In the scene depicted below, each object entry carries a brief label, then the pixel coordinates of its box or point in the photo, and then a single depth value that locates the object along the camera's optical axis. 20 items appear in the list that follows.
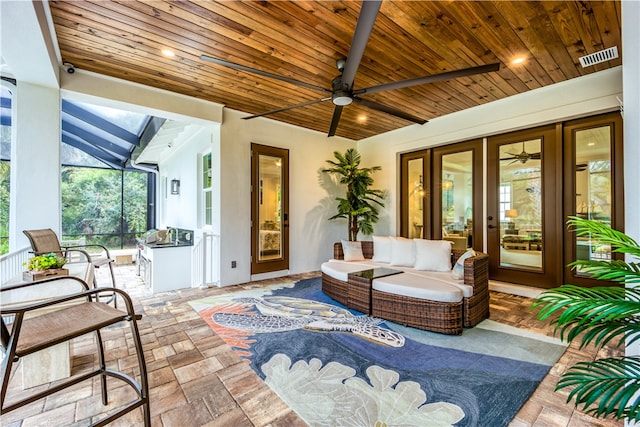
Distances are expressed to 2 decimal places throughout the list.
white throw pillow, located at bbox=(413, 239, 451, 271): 3.68
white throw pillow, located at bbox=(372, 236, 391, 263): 4.36
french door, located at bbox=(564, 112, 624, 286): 3.47
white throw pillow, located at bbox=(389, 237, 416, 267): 4.04
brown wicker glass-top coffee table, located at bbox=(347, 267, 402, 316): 3.28
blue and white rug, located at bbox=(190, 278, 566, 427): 1.70
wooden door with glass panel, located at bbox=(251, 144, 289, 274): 4.89
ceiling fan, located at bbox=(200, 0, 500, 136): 1.83
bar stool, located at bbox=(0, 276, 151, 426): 1.19
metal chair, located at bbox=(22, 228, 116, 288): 2.62
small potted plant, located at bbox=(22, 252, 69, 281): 2.14
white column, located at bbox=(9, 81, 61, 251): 2.93
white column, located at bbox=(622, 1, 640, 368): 1.39
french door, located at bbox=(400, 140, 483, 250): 4.72
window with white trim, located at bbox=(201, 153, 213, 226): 5.30
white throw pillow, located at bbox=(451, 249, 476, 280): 3.12
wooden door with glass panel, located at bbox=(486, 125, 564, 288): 3.96
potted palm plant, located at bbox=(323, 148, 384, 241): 5.43
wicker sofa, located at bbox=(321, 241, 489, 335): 2.75
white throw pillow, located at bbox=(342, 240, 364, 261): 4.49
